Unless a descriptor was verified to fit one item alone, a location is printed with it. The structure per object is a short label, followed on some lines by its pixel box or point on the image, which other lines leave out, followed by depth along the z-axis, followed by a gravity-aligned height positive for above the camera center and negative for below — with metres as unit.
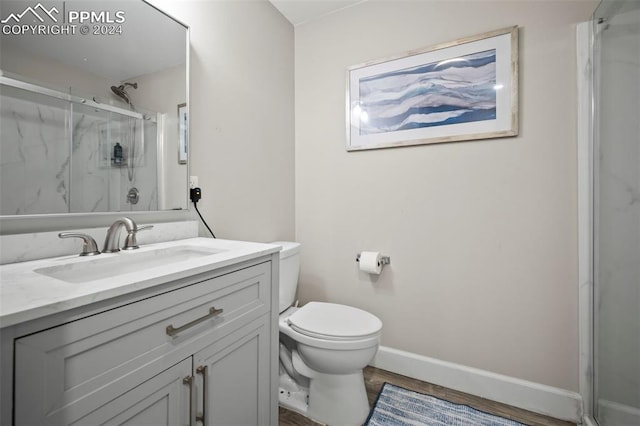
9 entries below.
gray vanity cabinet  0.50 -0.35
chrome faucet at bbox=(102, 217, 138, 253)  0.96 -0.07
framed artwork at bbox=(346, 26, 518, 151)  1.43 +0.68
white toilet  1.25 -0.69
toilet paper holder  1.74 -0.30
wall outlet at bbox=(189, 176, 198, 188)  1.31 +0.15
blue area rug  1.32 -1.00
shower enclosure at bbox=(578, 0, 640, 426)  1.02 -0.03
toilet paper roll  1.68 -0.31
